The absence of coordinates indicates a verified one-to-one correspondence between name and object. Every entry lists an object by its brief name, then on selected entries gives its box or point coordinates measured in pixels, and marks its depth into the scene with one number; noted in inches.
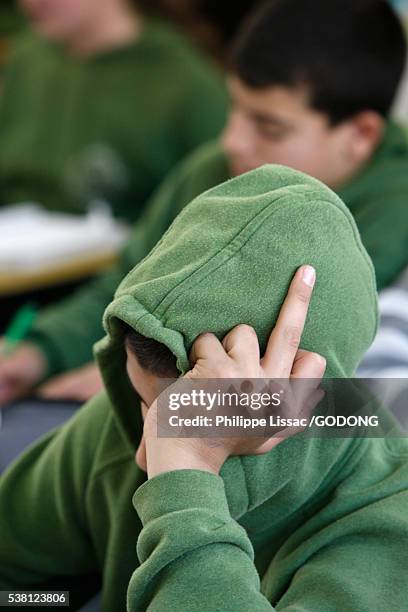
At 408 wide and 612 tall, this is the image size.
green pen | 123.0
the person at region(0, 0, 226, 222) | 178.3
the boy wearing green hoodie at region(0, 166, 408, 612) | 87.8
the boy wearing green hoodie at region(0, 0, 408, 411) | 112.5
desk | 146.0
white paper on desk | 147.7
